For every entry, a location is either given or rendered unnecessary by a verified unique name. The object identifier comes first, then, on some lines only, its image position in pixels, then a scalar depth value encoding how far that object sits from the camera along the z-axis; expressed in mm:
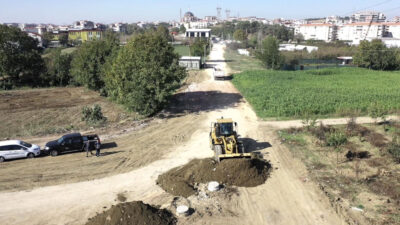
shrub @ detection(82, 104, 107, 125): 27609
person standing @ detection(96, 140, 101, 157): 19881
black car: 19938
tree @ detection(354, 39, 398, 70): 58500
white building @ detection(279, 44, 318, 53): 87350
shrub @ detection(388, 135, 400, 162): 18806
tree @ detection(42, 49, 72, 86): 46219
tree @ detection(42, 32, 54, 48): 107812
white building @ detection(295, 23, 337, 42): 150500
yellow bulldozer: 17494
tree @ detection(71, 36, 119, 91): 38031
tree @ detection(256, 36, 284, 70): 55719
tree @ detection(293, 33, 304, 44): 133688
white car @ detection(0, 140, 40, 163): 19219
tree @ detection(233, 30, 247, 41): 127125
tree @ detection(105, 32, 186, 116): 27859
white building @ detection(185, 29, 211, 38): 128875
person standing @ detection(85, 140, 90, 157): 19875
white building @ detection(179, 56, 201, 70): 54688
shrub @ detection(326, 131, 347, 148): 20438
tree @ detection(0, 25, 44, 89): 42375
